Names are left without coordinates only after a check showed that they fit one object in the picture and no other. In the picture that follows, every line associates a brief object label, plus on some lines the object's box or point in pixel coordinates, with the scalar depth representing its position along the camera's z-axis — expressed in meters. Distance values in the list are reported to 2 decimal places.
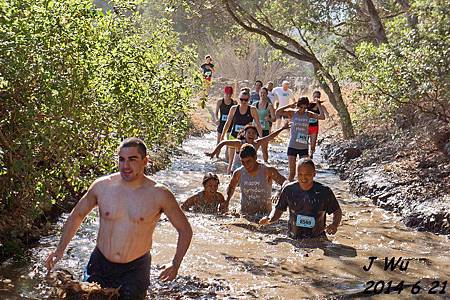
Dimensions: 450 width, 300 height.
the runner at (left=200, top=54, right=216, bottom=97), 22.91
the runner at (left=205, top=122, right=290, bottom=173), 11.71
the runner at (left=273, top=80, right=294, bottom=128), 22.75
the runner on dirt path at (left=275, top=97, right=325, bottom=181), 13.06
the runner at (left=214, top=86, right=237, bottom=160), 16.01
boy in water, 10.68
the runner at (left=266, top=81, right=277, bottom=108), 22.20
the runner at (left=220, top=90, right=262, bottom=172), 14.12
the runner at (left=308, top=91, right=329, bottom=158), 16.22
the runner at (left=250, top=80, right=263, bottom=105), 21.00
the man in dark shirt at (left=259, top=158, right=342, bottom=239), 8.53
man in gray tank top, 10.38
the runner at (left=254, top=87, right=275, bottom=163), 16.54
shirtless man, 5.53
